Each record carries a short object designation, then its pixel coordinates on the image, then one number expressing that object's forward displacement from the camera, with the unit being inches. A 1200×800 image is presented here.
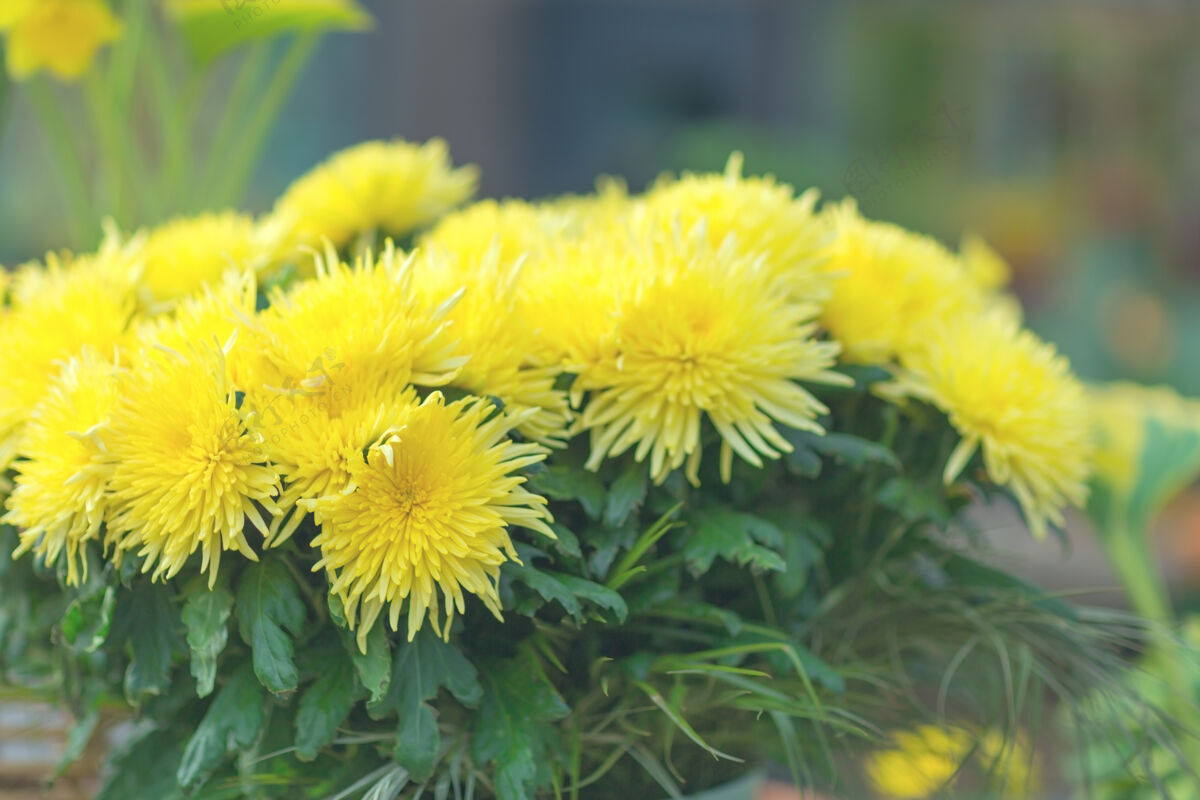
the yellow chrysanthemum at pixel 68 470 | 50.8
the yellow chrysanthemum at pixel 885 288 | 54.1
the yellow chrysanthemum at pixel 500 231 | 54.6
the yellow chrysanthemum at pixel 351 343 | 50.8
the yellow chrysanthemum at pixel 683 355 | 51.9
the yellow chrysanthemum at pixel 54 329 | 52.8
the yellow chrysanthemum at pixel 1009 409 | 53.5
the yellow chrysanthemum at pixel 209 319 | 51.6
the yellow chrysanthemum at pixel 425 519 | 50.3
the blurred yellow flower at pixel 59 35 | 58.0
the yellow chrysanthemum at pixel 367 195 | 57.2
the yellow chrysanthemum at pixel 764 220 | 53.5
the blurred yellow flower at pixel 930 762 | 55.6
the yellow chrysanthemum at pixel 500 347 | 51.7
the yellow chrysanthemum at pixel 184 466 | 50.4
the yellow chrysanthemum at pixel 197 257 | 54.8
